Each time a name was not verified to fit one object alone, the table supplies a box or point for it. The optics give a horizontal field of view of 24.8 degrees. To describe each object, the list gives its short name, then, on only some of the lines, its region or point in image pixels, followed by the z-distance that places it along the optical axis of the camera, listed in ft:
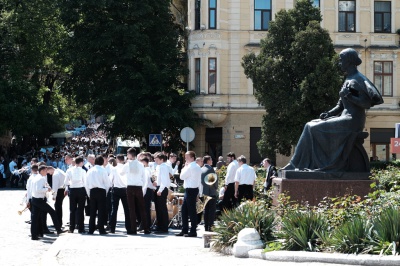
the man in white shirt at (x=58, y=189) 74.49
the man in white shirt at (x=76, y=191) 71.46
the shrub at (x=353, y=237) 43.42
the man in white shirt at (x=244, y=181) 74.02
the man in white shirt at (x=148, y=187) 73.56
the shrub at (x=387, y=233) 42.09
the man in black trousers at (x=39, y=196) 68.69
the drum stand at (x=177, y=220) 78.95
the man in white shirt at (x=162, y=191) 72.23
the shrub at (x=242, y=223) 50.70
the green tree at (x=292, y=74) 135.74
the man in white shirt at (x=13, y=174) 156.17
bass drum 78.02
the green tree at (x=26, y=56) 168.25
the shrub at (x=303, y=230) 46.32
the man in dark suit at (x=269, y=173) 80.17
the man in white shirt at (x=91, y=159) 74.85
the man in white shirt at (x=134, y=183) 70.08
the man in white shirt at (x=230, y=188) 76.28
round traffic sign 131.64
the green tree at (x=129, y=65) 151.64
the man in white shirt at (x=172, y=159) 90.92
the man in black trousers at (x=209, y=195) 71.05
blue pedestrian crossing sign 136.86
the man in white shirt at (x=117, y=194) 71.51
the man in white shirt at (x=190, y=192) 67.72
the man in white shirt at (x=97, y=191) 69.72
